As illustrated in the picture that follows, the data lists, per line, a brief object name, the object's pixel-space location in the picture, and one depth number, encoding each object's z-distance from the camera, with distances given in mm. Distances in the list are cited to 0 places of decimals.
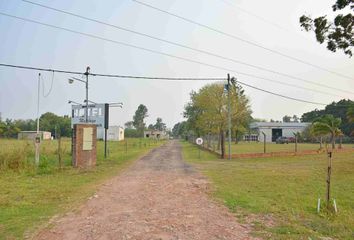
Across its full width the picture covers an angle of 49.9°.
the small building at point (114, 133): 98481
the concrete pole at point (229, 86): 30216
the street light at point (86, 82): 25056
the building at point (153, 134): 158775
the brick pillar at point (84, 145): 21000
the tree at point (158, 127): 197500
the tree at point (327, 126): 40344
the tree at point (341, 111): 86175
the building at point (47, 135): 93012
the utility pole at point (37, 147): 18638
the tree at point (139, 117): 166875
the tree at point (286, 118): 179950
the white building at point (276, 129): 101562
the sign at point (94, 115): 30578
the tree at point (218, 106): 37781
